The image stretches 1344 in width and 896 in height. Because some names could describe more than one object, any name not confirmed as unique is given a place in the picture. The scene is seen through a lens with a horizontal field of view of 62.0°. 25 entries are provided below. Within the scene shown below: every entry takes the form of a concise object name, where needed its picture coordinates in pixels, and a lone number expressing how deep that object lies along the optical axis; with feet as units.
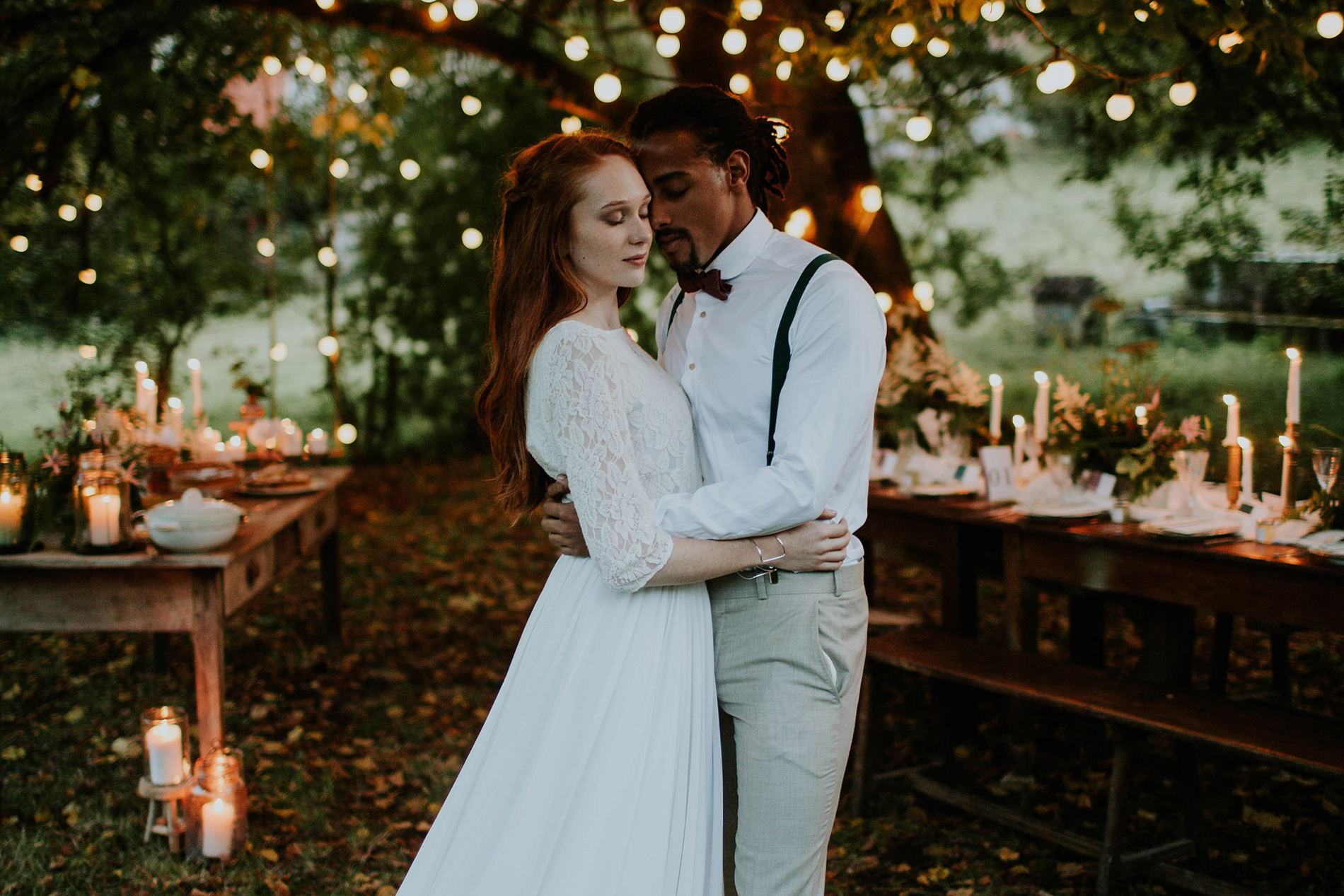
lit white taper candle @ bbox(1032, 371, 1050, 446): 13.64
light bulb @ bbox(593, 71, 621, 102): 15.35
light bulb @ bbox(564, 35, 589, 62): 15.34
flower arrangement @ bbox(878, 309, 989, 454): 14.42
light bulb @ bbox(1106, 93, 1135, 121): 13.46
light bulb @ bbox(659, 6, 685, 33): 13.91
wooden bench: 8.71
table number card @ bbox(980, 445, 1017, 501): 13.16
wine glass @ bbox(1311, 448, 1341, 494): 10.47
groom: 5.83
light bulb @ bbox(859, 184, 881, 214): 16.88
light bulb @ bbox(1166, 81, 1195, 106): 13.89
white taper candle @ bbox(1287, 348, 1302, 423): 11.14
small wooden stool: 10.37
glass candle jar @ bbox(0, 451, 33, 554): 10.19
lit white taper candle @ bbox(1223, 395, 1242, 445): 11.74
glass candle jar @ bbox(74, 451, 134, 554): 10.14
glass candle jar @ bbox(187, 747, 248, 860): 10.34
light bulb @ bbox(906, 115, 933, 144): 14.82
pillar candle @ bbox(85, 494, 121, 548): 10.12
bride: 5.80
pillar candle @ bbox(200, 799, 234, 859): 10.32
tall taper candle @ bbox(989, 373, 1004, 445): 13.83
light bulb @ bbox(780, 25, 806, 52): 14.17
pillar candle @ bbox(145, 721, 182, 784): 10.28
